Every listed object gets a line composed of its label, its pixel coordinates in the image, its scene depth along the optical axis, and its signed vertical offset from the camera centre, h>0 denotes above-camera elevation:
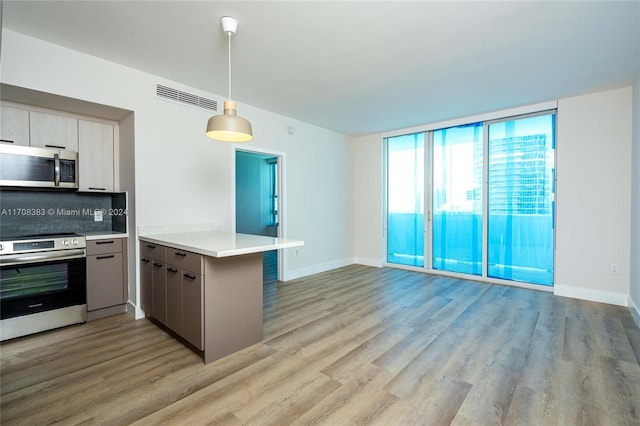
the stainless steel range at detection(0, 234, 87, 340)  2.65 -0.71
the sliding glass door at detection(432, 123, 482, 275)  4.92 +0.18
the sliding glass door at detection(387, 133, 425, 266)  5.58 +0.19
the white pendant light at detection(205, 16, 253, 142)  2.22 +0.65
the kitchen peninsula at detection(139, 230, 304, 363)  2.36 -0.69
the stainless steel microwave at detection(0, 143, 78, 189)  2.74 +0.42
